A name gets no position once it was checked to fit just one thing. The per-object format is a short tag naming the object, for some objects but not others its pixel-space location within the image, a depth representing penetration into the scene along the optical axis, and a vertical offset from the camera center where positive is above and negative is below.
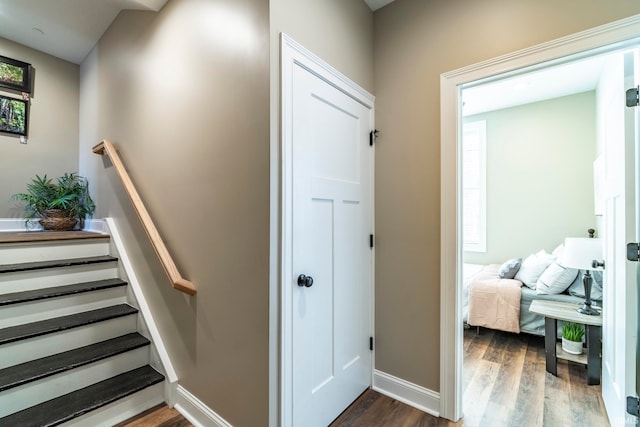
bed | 2.72 -0.76
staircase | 1.57 -0.83
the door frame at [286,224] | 1.37 -0.05
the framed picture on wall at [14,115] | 3.03 +1.04
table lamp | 2.23 -0.32
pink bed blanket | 2.89 -0.90
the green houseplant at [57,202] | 3.00 +0.12
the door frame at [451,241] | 1.71 -0.15
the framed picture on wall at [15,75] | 3.00 +1.47
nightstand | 2.16 -0.92
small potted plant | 2.48 -1.06
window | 4.42 +0.45
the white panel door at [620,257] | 1.40 -0.22
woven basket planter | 2.99 -0.08
